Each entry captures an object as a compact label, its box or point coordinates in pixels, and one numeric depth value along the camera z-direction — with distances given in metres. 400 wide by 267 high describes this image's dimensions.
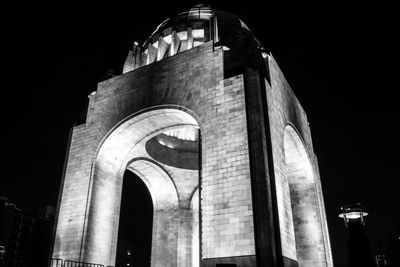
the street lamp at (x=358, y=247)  9.19
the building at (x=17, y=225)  44.22
